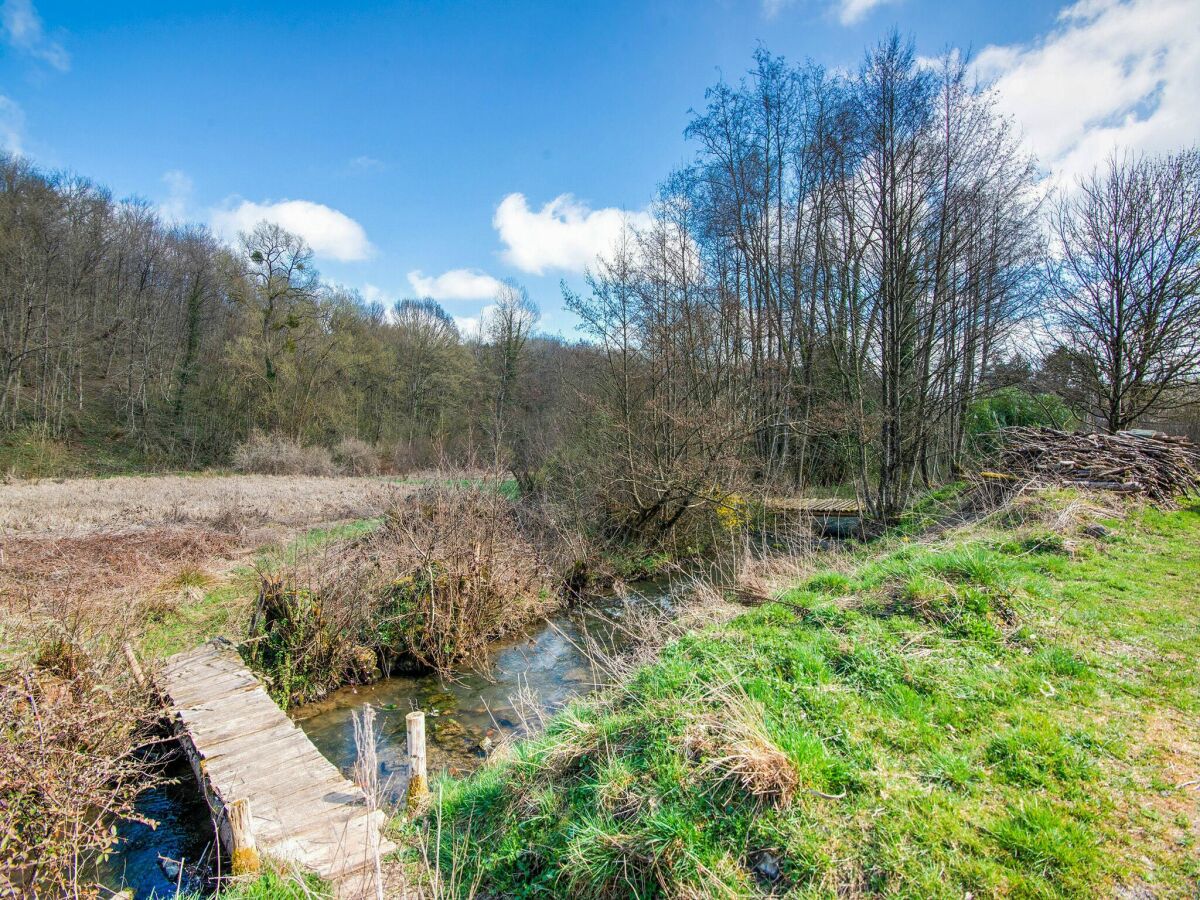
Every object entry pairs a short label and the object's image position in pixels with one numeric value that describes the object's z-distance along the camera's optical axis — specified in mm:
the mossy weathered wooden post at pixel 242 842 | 3691
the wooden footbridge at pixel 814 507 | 15469
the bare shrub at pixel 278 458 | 27906
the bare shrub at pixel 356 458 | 30094
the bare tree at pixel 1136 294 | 14828
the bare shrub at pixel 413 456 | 30906
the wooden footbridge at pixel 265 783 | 3819
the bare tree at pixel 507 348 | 35281
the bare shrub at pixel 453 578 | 8773
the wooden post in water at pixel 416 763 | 4703
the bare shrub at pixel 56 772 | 3641
